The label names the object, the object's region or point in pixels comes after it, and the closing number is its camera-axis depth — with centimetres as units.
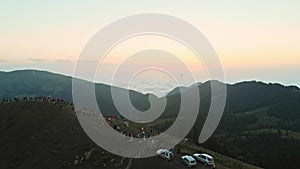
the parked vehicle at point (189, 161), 4094
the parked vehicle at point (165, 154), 4262
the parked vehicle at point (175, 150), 4701
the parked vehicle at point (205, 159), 4243
